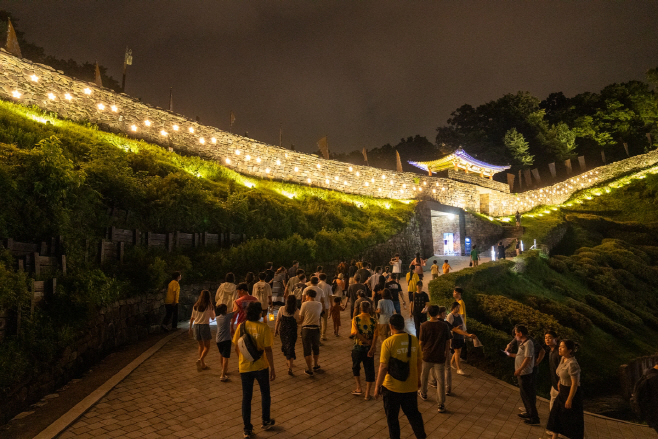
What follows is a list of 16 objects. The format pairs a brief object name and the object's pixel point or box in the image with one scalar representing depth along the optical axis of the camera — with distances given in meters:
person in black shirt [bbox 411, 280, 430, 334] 8.51
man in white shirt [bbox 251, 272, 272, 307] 8.11
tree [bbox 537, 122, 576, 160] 49.19
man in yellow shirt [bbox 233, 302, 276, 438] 4.47
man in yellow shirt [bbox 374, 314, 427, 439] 3.99
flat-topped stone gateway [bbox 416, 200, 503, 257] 27.78
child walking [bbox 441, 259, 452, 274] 15.86
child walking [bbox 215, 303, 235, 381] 6.25
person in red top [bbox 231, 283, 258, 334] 6.27
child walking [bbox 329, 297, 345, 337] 8.88
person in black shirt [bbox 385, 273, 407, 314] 8.74
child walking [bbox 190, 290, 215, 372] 6.78
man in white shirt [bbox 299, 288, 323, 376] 6.51
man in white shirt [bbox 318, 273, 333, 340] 8.24
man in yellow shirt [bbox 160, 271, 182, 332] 9.02
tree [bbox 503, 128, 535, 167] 45.75
